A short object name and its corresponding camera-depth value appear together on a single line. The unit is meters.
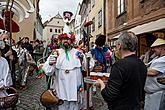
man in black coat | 1.33
